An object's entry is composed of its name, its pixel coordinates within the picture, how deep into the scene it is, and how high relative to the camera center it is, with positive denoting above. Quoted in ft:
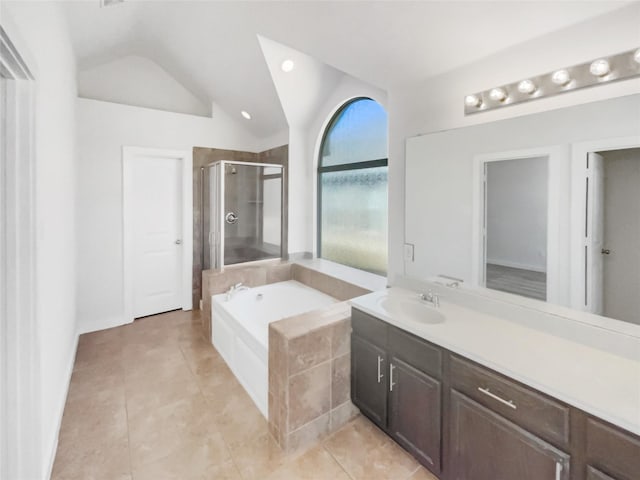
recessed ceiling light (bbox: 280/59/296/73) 9.43 +5.44
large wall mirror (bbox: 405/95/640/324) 4.46 +0.58
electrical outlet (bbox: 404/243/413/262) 7.60 -0.38
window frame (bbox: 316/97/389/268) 10.25 +2.60
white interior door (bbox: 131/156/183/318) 12.21 +0.10
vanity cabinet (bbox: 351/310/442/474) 4.99 -2.73
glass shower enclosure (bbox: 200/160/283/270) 12.26 +1.04
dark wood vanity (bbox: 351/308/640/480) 3.32 -2.50
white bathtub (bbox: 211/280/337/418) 7.20 -2.60
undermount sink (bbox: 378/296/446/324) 6.18 -1.53
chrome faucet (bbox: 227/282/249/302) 10.17 -1.83
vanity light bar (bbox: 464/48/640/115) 4.41 +2.61
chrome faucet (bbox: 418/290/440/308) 6.43 -1.34
